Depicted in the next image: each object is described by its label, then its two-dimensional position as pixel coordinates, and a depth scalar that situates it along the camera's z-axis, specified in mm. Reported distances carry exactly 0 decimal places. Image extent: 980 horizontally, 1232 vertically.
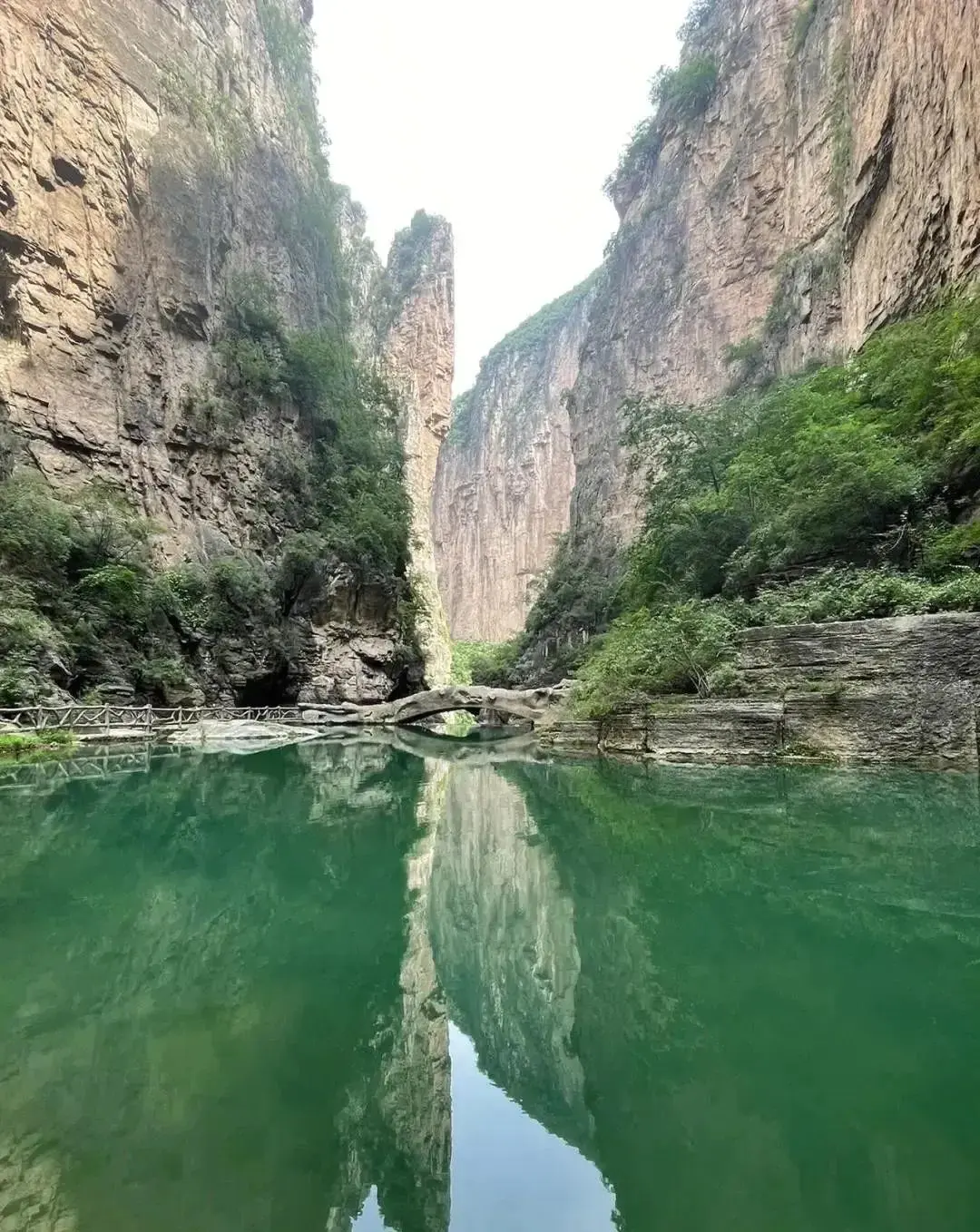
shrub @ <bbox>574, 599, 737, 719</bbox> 11164
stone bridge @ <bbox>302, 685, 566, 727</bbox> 22141
